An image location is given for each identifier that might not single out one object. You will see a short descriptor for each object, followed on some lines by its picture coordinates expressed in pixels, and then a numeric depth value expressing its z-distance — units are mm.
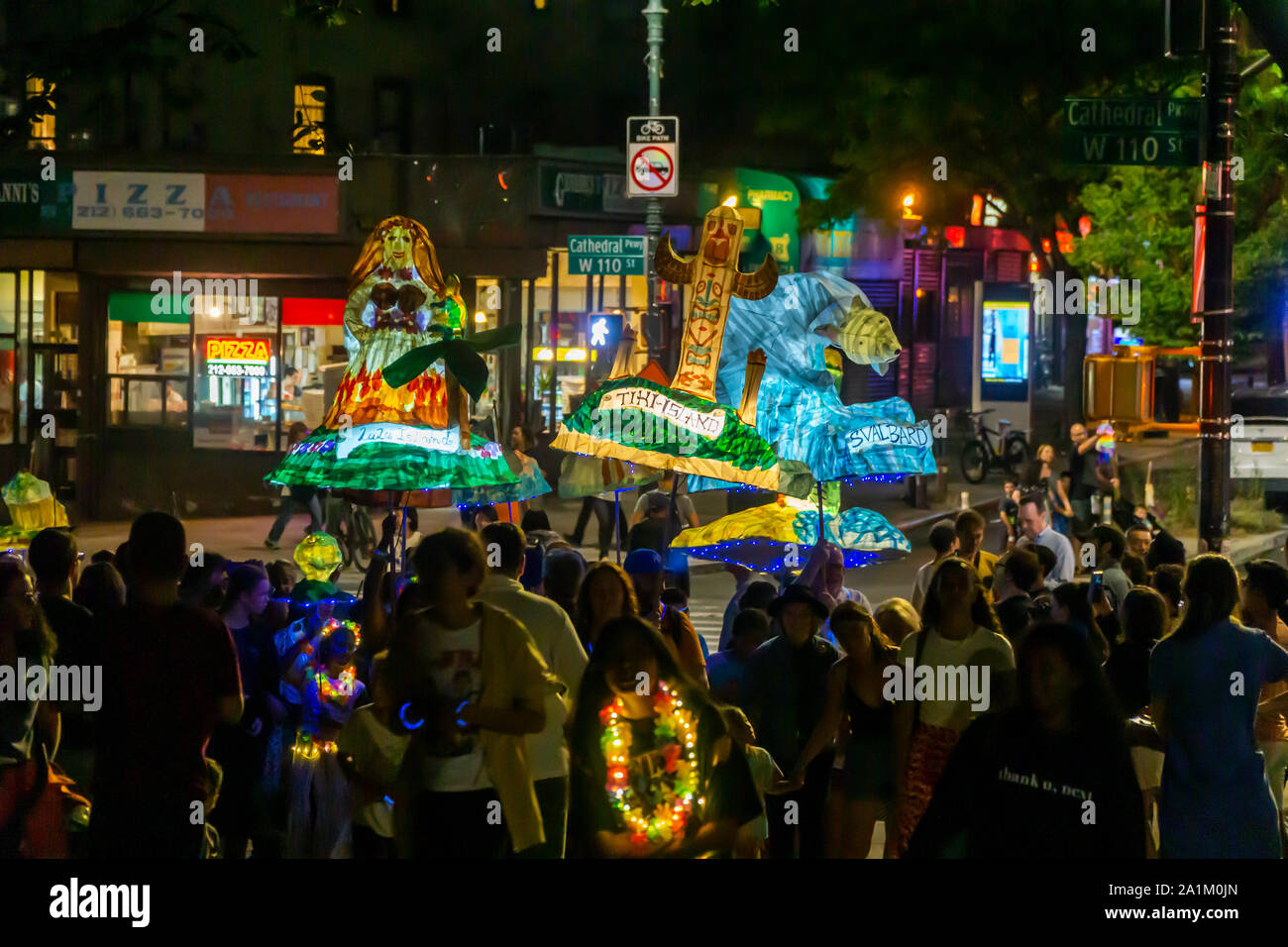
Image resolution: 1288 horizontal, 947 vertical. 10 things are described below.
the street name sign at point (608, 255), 20062
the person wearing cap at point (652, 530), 11812
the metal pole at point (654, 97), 19391
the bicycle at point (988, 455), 31406
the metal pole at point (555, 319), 26594
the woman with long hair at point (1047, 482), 17812
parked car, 23484
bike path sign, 19219
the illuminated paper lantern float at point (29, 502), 12461
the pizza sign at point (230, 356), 24547
